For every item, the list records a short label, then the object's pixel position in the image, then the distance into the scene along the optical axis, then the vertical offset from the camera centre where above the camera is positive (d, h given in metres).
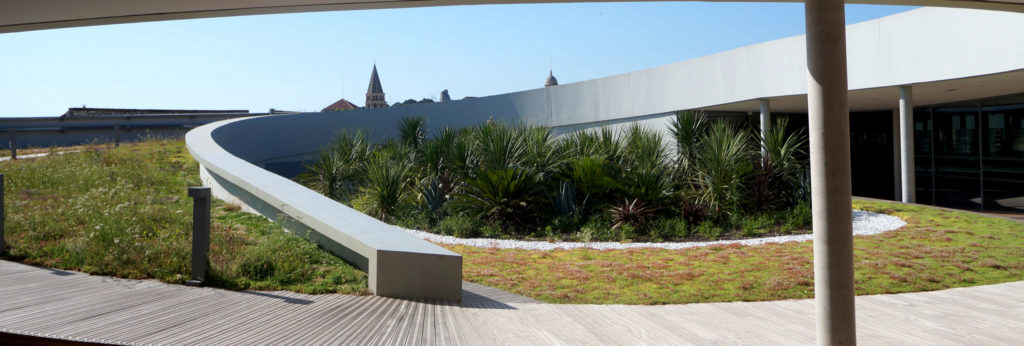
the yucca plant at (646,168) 11.27 +0.16
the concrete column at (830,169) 3.38 +0.03
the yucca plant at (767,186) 11.65 -0.22
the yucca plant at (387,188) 12.17 -0.11
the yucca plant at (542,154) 11.52 +0.46
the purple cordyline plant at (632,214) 10.78 -0.63
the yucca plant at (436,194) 11.73 -0.25
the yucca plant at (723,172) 11.42 +0.07
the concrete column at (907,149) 13.41 +0.50
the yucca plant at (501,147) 11.32 +0.60
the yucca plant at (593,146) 12.29 +0.63
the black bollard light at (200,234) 5.12 -0.39
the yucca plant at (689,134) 13.29 +0.92
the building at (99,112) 27.52 +3.47
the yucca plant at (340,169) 13.86 +0.31
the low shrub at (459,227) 10.70 -0.79
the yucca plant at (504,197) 10.88 -0.31
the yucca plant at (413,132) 16.77 +1.34
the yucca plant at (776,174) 11.69 +0.01
